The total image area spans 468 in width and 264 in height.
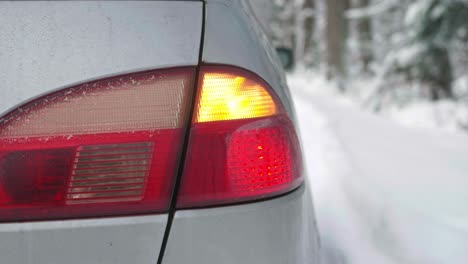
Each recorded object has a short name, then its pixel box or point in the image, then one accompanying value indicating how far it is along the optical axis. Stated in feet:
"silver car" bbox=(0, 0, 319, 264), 3.66
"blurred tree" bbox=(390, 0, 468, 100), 29.48
